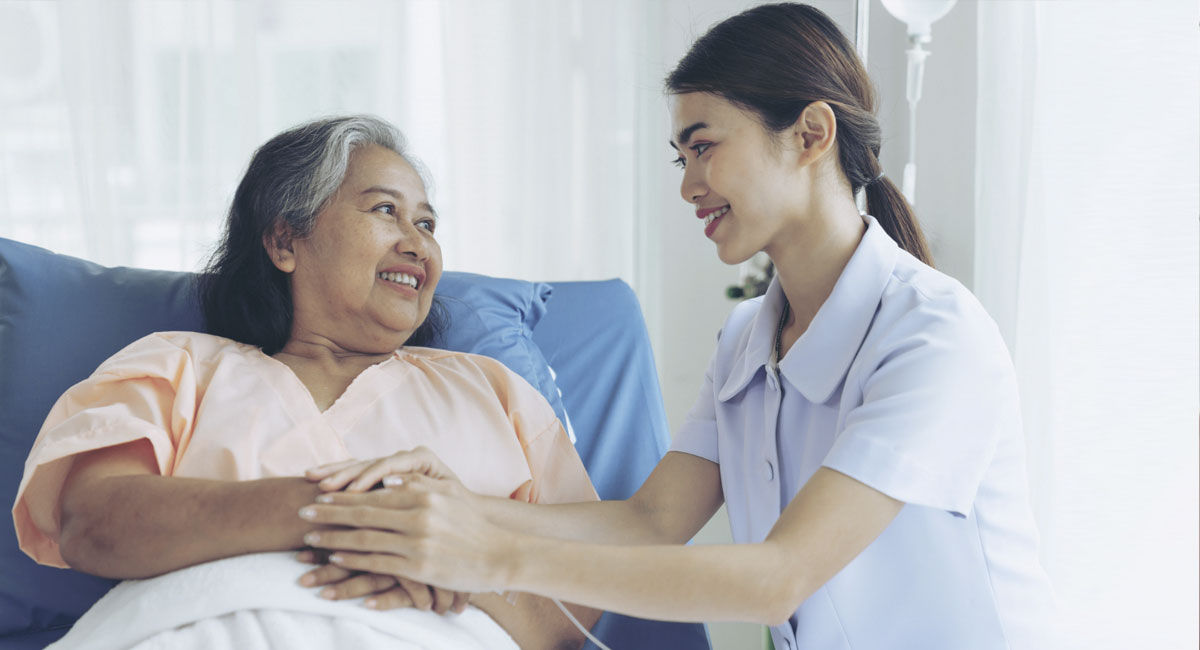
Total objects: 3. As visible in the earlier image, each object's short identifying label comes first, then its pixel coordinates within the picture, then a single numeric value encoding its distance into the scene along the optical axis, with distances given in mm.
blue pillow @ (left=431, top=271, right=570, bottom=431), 1682
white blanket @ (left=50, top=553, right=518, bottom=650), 1033
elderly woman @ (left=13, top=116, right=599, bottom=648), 1117
